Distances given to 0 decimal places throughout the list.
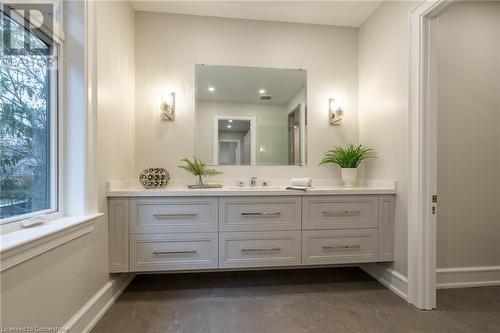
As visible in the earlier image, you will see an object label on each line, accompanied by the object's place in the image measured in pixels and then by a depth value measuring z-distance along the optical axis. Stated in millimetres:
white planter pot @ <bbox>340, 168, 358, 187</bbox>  2291
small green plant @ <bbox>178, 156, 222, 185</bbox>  2225
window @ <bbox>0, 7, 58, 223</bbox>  1118
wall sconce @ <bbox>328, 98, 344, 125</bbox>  2500
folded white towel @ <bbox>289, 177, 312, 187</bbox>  2076
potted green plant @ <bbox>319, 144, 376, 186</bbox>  2291
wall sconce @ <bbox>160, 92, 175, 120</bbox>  2285
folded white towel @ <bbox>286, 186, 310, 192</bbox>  1920
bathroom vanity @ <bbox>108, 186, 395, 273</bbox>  1766
